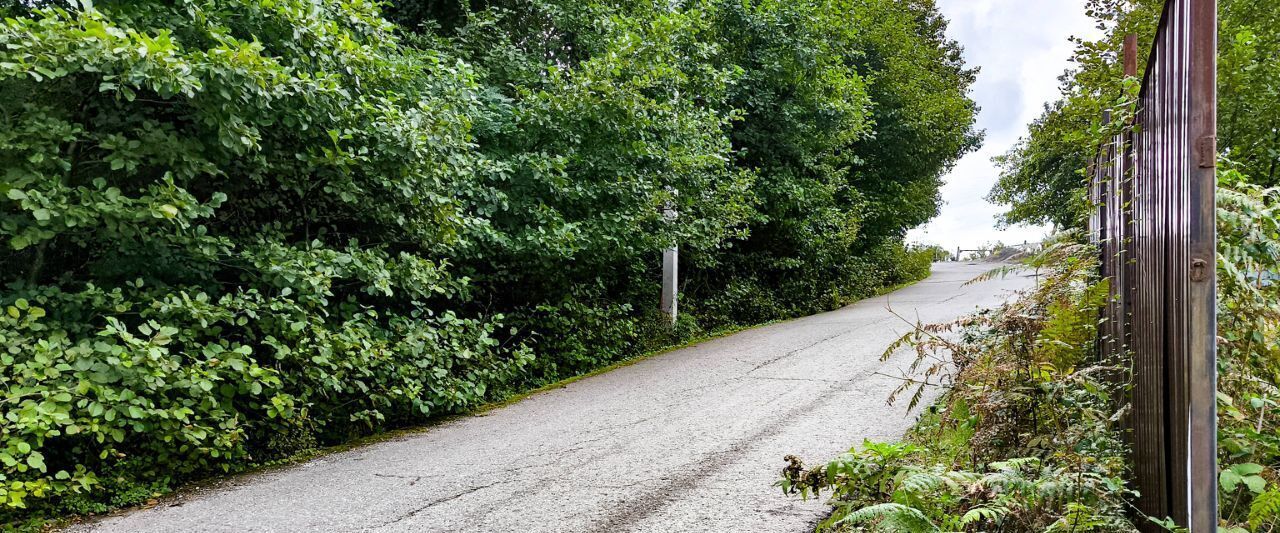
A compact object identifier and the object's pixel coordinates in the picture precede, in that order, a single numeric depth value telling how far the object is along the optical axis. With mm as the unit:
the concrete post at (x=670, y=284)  12500
